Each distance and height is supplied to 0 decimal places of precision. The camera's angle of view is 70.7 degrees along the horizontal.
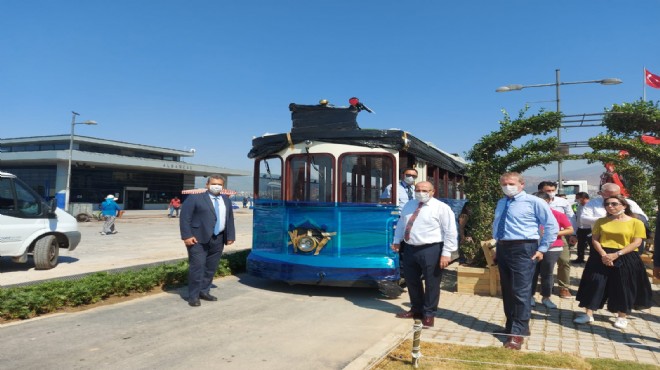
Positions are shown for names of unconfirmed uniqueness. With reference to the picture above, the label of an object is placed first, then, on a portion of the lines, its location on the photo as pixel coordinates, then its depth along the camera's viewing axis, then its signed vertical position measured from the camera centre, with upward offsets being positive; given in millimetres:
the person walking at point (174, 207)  35209 -165
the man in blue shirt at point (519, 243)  5117 -355
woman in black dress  5510 -683
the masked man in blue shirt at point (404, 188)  7164 +322
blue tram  7043 +94
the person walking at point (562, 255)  7070 -672
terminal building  38344 +3241
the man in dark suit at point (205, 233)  6699 -401
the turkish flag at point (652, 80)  13625 +3904
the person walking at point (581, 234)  10881 -515
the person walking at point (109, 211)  18391 -294
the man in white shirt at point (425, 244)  5742 -436
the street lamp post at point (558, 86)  14055 +4018
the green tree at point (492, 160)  8258 +946
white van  9391 -510
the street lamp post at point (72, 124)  27500 +4742
